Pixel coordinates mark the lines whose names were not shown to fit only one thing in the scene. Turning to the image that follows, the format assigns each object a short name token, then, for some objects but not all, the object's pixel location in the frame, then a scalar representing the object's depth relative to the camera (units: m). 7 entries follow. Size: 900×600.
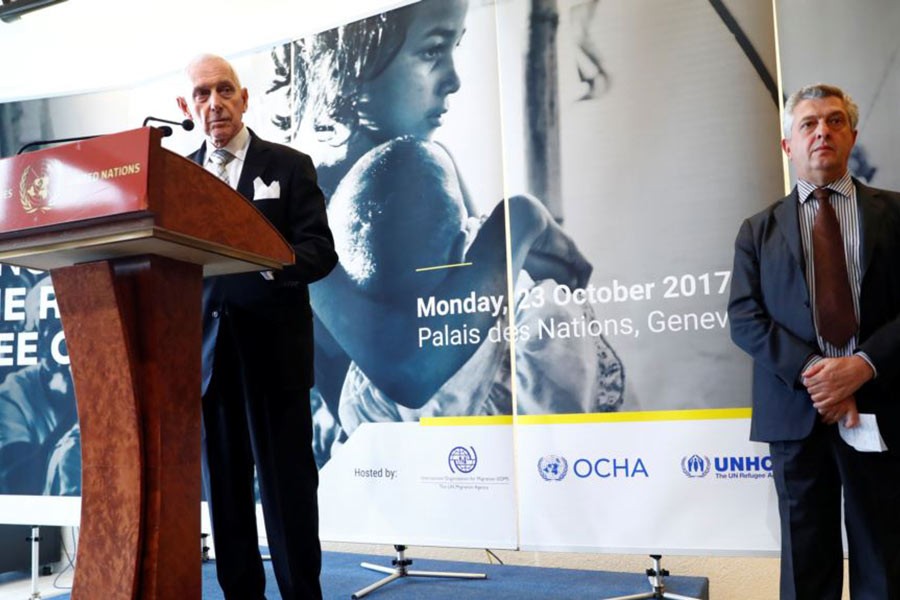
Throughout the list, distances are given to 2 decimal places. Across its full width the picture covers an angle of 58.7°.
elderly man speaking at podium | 2.01
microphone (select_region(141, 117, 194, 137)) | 1.64
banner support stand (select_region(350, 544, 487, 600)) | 3.07
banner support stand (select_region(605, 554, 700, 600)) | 2.63
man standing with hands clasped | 2.01
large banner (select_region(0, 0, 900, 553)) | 2.64
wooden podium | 1.30
